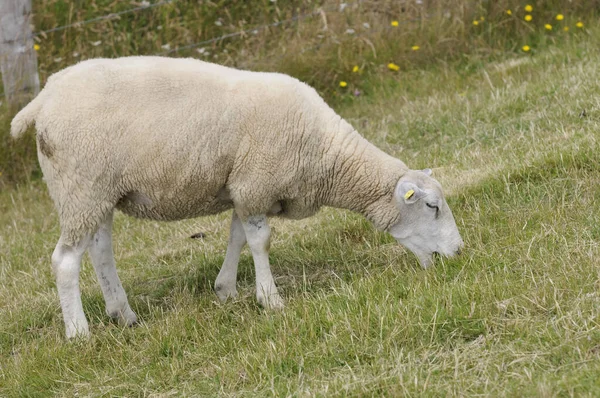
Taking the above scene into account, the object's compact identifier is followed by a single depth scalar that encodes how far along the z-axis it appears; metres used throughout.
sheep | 9.46
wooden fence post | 16.11
